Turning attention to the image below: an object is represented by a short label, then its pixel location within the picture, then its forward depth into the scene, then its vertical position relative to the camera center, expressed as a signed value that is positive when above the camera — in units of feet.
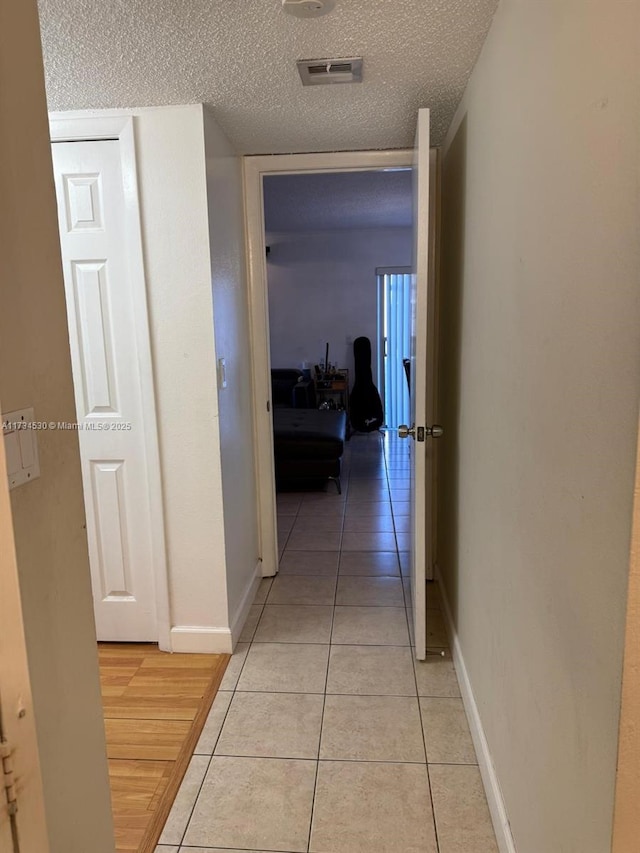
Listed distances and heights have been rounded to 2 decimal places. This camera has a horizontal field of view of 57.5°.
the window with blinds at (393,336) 22.94 -0.05
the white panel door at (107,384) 7.38 -0.53
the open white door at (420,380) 6.78 -0.57
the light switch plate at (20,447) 3.00 -0.53
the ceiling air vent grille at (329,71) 5.90 +2.75
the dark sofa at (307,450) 14.96 -2.85
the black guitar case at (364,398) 22.36 -2.37
